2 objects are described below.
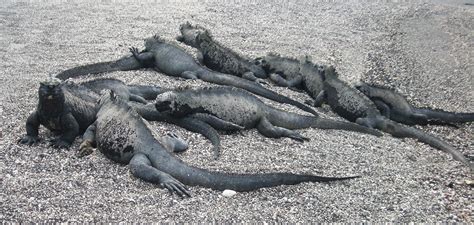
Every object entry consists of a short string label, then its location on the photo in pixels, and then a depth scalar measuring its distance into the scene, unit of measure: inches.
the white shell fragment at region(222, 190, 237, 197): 153.8
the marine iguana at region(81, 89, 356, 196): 156.0
